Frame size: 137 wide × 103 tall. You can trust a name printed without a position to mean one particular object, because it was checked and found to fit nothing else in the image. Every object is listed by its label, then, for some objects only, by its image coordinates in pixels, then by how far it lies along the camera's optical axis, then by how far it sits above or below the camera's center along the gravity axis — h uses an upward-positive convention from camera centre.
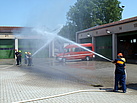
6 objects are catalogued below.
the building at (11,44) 34.31 +1.87
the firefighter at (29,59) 18.44 -0.56
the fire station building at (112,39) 24.23 +2.26
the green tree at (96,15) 41.67 +9.43
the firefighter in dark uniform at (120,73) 7.75 -0.85
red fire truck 24.11 +0.05
